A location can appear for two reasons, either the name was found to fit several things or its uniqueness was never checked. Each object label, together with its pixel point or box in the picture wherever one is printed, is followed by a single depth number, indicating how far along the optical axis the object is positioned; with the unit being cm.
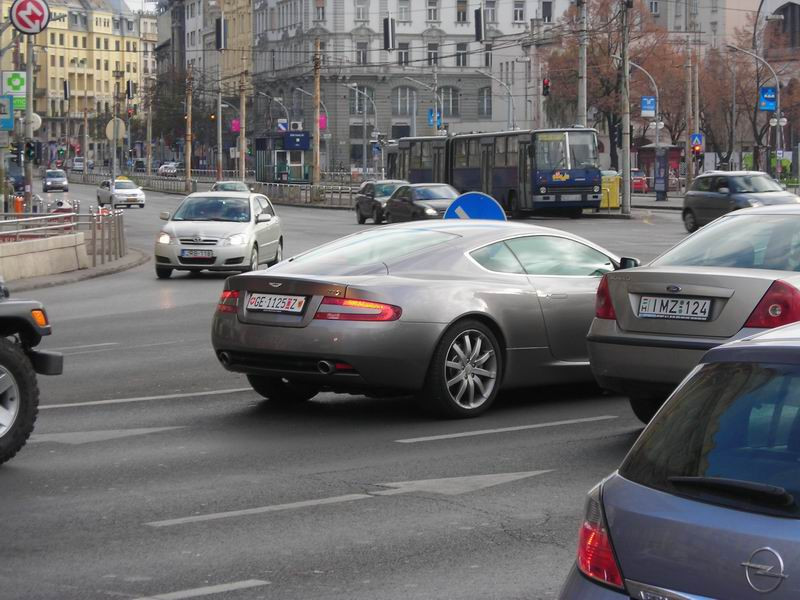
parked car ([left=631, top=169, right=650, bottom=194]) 8450
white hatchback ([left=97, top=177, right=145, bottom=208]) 7257
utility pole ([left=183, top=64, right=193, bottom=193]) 10120
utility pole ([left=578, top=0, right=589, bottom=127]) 5256
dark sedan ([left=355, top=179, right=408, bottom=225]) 5322
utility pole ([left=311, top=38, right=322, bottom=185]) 7038
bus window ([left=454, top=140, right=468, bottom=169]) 5856
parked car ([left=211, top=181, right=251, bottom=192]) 6413
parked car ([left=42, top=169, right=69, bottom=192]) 9806
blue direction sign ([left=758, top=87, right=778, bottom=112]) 7169
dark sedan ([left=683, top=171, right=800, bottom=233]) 4003
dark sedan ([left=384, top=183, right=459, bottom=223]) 4562
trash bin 5812
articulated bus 5269
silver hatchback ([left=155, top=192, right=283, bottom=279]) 2670
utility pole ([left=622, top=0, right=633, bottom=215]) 4928
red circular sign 3558
